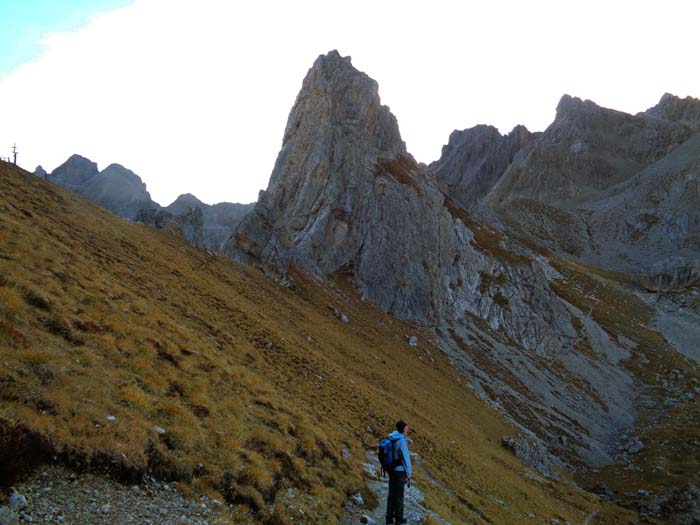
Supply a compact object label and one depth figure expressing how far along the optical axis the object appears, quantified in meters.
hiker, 12.93
